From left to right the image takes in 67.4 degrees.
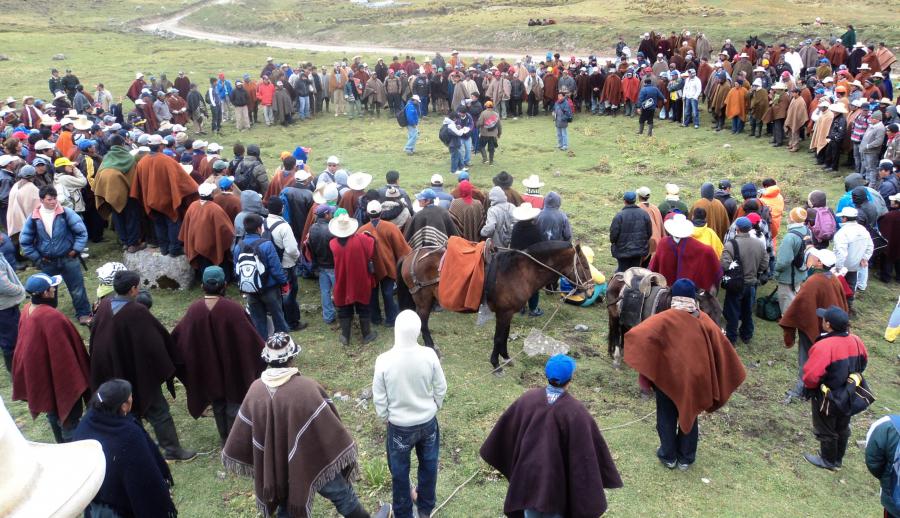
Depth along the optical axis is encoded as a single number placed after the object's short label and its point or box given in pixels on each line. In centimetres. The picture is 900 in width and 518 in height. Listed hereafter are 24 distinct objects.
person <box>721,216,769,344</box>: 957
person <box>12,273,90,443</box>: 689
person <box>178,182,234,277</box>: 1080
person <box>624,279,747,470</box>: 682
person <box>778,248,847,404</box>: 818
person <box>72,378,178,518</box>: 518
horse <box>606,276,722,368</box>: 856
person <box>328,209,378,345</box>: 975
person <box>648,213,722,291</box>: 928
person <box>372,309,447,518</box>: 585
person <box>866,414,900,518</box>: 542
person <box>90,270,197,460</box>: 690
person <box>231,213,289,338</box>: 912
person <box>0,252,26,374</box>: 867
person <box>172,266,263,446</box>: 719
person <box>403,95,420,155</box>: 1975
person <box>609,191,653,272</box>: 1068
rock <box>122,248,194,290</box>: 1205
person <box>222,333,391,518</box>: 546
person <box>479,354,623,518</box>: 517
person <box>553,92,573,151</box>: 1954
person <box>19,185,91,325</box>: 977
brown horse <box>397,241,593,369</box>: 920
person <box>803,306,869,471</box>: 693
